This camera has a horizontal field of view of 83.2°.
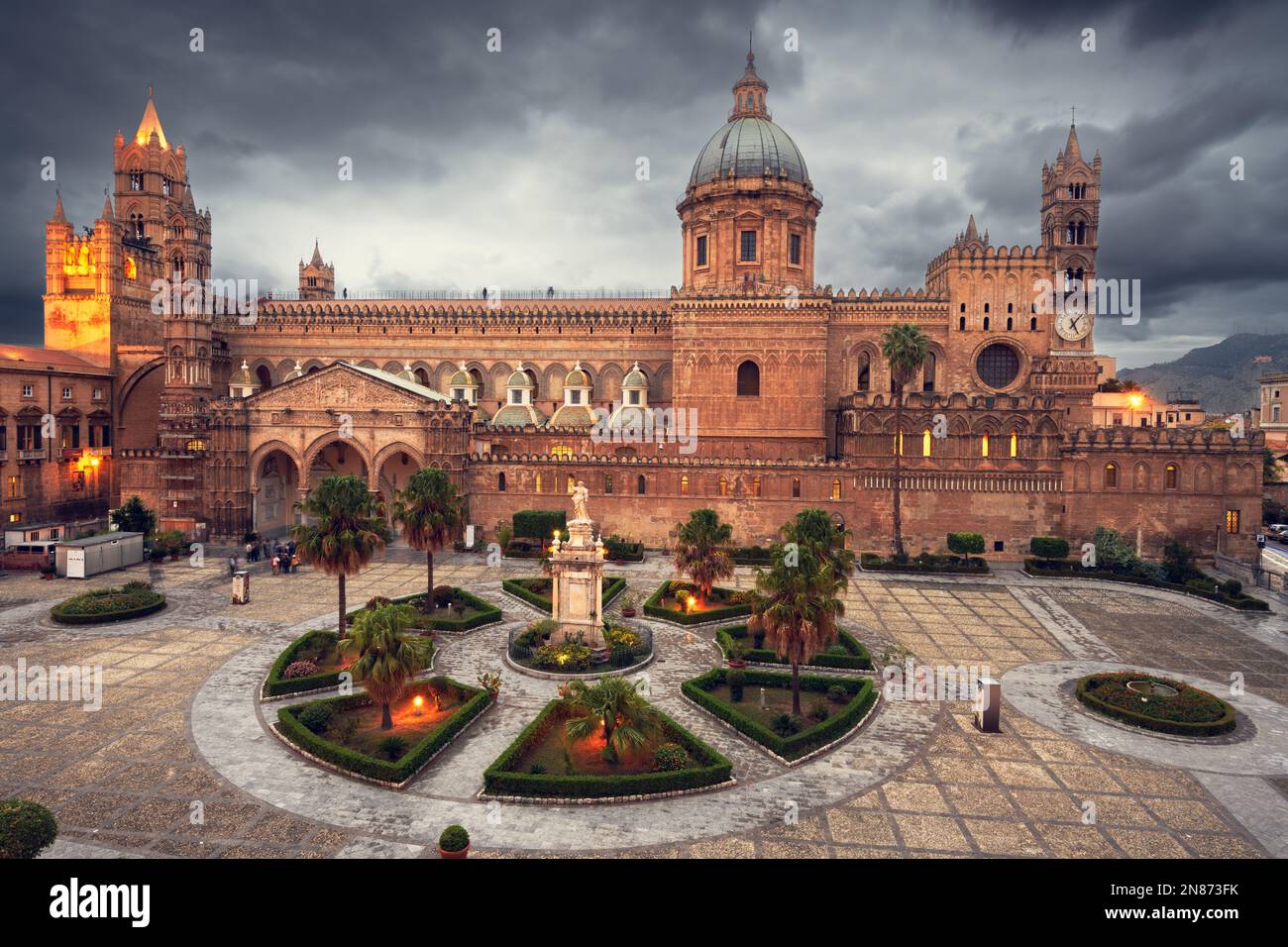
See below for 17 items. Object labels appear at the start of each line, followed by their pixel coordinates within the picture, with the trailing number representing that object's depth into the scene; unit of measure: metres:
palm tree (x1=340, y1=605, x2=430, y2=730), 22.27
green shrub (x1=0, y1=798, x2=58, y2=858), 13.97
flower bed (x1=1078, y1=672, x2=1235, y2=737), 24.31
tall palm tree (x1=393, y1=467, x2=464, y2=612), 35.09
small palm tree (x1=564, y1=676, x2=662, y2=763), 20.75
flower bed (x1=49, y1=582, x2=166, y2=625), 34.78
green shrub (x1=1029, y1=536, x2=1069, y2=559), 49.97
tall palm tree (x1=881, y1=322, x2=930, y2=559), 49.81
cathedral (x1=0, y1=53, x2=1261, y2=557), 53.81
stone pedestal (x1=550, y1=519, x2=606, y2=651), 30.59
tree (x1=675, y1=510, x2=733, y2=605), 37.59
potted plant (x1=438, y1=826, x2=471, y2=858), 16.33
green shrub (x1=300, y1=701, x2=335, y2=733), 23.41
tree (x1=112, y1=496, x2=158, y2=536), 53.34
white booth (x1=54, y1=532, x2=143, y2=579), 44.38
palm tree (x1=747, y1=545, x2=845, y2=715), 24.23
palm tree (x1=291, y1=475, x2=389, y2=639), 30.77
